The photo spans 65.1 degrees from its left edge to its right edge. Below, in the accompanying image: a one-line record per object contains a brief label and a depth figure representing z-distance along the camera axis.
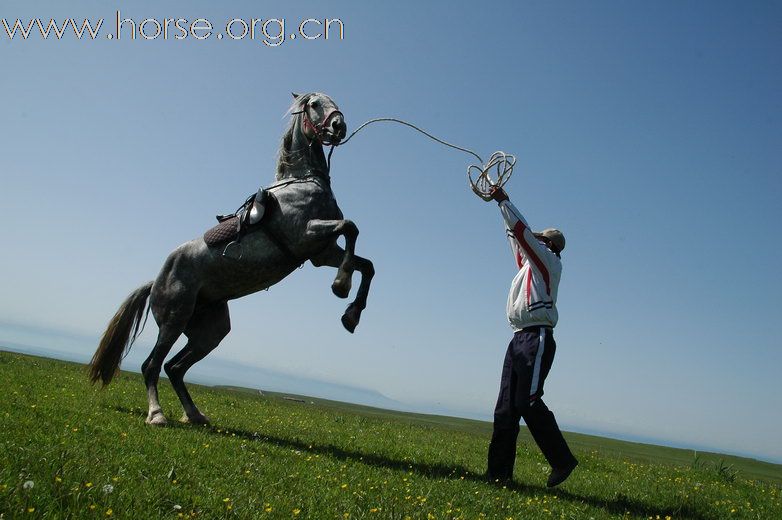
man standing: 5.84
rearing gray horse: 6.98
